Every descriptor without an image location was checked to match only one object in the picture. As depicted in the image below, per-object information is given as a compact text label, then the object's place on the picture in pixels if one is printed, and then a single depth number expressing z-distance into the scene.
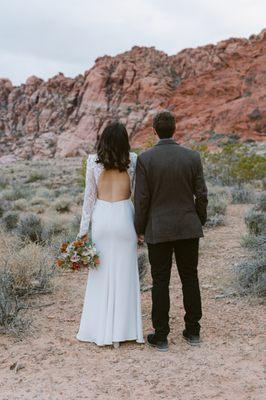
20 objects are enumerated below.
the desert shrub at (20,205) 14.66
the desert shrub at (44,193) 18.09
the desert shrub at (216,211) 10.02
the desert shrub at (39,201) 15.51
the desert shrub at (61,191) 18.73
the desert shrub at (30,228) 9.36
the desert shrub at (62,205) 14.27
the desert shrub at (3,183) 23.46
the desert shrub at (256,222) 8.45
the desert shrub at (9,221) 10.77
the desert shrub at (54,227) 9.61
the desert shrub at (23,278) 5.35
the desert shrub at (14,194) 17.24
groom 4.41
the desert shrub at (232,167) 17.34
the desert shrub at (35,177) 27.88
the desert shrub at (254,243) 6.81
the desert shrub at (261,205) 10.43
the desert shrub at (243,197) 13.40
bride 4.69
